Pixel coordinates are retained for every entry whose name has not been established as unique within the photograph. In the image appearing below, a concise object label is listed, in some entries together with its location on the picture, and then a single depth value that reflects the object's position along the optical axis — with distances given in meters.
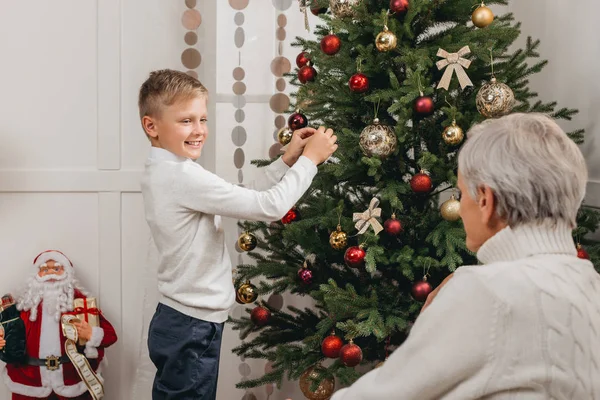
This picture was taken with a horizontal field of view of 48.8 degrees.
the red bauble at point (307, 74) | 2.30
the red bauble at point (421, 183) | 2.01
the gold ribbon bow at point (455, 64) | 2.01
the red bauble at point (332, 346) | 2.10
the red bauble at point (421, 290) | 2.03
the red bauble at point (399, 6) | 2.04
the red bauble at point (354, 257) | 2.03
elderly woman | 1.06
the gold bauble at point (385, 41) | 2.02
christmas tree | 2.04
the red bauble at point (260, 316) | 2.43
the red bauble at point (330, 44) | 2.12
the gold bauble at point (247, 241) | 2.47
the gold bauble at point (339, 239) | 2.13
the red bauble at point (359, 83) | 2.05
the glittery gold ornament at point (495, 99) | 1.98
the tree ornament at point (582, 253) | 2.04
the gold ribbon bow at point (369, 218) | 2.05
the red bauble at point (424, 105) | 2.00
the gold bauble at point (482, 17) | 2.07
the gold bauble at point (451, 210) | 2.00
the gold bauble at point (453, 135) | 2.01
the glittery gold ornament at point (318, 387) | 2.29
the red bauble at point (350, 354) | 2.04
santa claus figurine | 2.74
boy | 1.95
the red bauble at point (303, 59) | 2.36
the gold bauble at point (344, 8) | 2.14
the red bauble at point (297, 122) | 2.28
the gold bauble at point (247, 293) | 2.49
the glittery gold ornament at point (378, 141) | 2.03
